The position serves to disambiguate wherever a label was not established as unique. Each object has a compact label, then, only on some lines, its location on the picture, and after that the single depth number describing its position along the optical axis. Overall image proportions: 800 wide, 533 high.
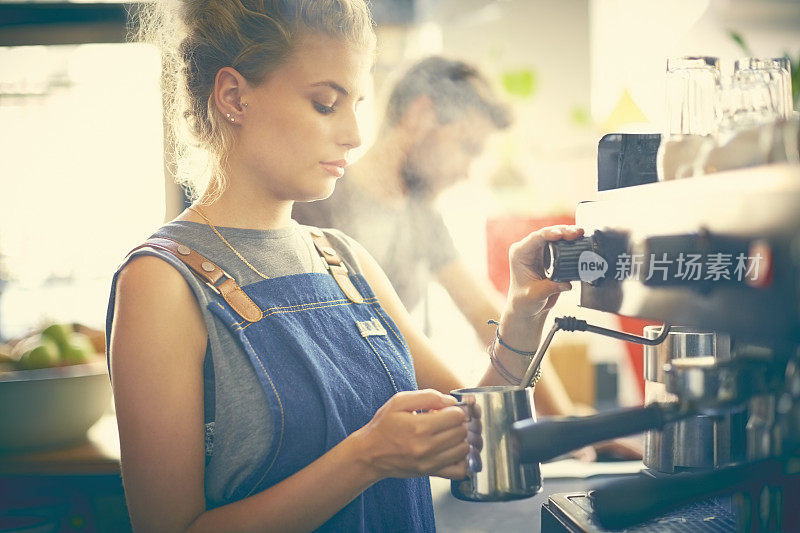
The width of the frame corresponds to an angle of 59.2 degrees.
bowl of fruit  1.21
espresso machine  0.46
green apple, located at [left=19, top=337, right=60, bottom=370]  1.27
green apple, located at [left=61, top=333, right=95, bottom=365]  1.33
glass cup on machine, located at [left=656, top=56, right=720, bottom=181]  0.78
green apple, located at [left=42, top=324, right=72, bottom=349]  1.36
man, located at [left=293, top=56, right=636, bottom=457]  1.85
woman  0.73
